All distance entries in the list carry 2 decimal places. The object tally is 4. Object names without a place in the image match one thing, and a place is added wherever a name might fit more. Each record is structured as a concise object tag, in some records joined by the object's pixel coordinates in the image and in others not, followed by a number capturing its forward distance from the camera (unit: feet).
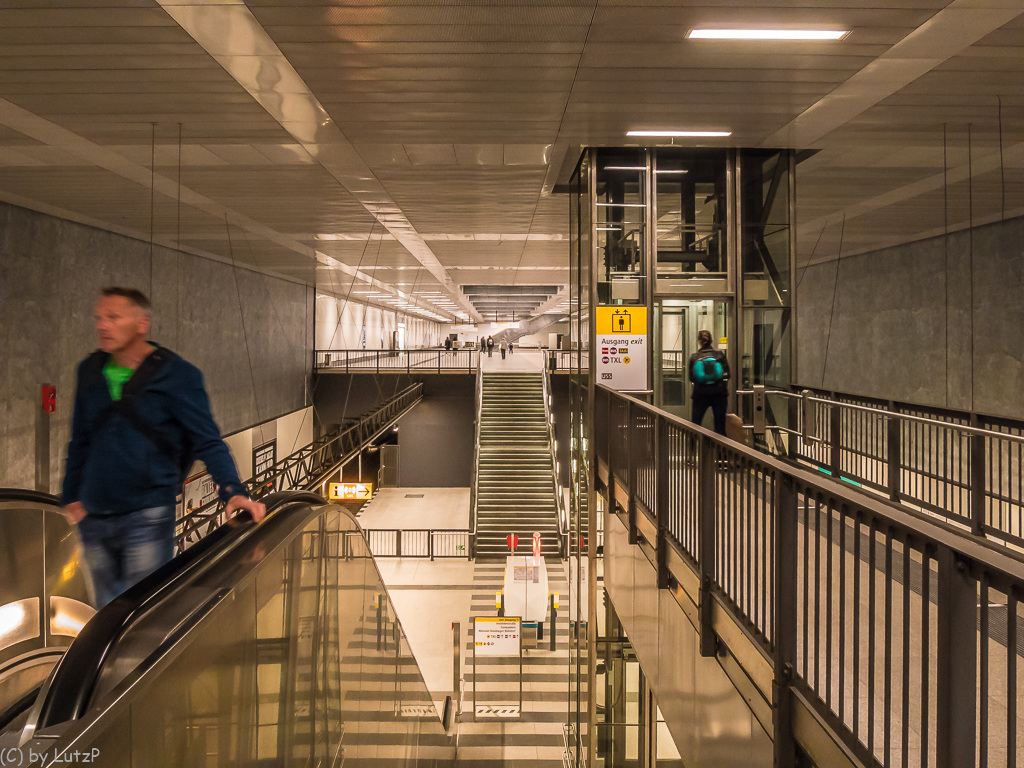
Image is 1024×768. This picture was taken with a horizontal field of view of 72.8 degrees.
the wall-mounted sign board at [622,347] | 26.30
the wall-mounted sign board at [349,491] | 65.98
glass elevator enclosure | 25.73
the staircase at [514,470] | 67.15
